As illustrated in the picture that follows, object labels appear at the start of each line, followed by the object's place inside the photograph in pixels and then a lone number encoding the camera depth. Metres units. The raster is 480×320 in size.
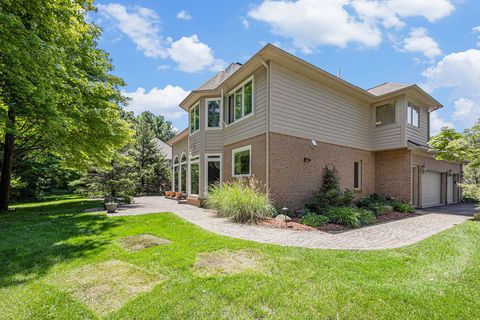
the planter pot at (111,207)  10.28
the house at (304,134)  9.72
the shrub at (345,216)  8.11
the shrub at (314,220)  7.94
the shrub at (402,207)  11.50
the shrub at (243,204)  8.36
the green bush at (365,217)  8.65
